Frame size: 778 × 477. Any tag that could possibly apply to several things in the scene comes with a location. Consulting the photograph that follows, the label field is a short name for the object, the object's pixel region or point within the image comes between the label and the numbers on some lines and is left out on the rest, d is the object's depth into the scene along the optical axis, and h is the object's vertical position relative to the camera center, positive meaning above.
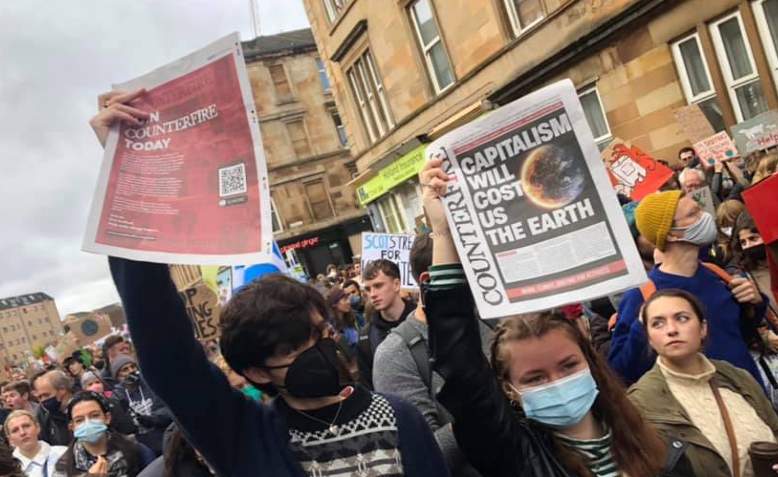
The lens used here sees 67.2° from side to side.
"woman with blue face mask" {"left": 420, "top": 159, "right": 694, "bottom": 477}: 1.67 -0.64
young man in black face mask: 1.51 -0.32
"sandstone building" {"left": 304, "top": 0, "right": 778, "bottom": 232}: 8.37 +1.86
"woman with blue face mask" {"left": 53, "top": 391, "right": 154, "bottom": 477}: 3.55 -0.78
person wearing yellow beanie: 2.78 -0.79
